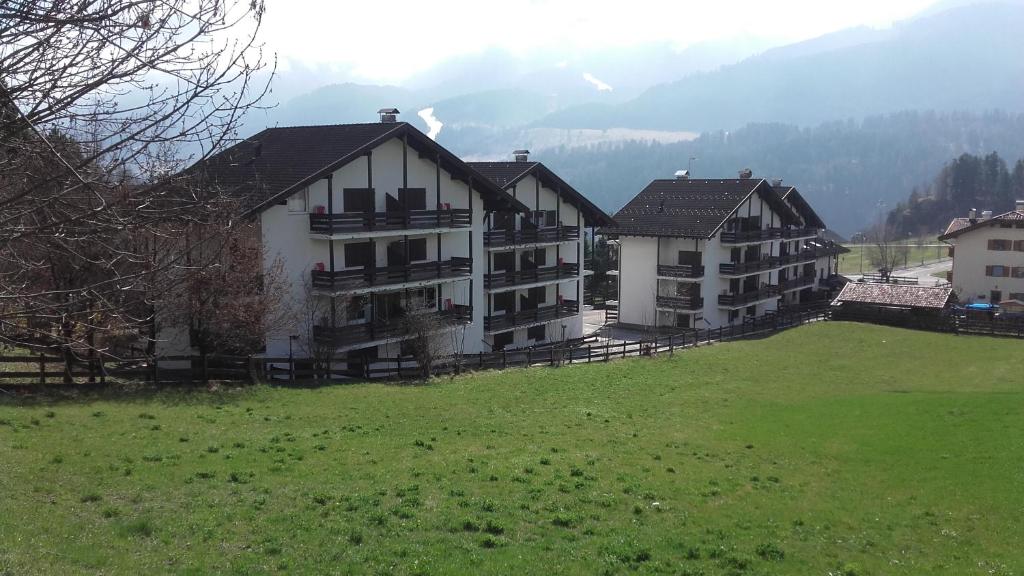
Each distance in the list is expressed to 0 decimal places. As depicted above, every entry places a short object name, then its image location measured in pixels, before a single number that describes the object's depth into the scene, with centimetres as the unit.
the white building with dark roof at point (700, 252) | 5378
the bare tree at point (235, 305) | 2673
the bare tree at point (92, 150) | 687
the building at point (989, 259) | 6664
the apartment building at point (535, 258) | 4238
